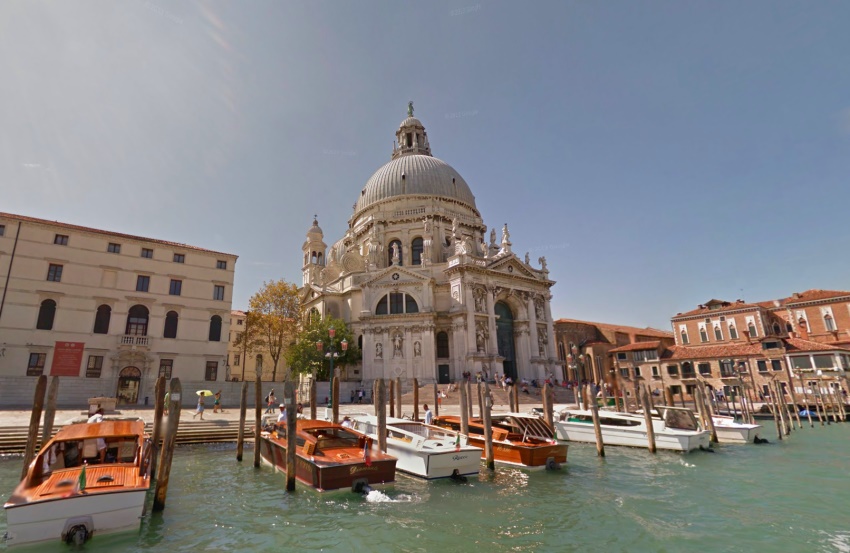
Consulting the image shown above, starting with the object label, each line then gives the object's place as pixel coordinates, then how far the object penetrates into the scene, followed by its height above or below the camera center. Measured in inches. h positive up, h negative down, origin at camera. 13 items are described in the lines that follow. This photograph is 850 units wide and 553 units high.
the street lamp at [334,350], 1066.1 +125.5
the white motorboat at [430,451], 461.1 -64.7
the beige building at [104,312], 920.3 +195.9
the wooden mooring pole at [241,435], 574.2 -50.4
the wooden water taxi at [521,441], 514.9 -66.4
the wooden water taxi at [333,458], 399.2 -62.0
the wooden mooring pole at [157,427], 414.3 -26.3
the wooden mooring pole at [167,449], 354.3 -41.5
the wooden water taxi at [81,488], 269.4 -56.2
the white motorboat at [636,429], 638.5 -70.4
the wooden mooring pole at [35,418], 432.8 -15.4
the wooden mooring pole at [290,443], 417.7 -45.9
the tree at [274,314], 1390.3 +258.4
